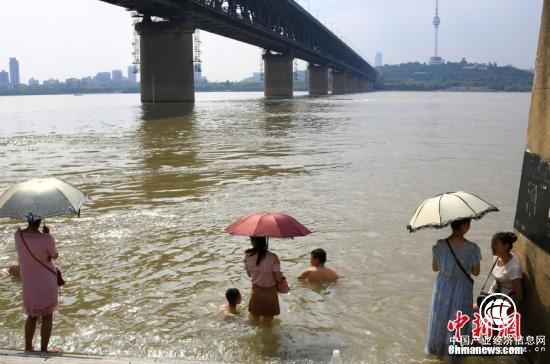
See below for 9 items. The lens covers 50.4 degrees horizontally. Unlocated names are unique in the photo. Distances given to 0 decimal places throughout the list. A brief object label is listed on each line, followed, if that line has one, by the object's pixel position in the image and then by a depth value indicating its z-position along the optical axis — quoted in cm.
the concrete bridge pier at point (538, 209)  467
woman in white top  508
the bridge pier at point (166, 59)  6378
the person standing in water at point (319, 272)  762
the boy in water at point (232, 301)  652
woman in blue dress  486
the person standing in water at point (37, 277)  507
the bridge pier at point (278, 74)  10956
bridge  6219
